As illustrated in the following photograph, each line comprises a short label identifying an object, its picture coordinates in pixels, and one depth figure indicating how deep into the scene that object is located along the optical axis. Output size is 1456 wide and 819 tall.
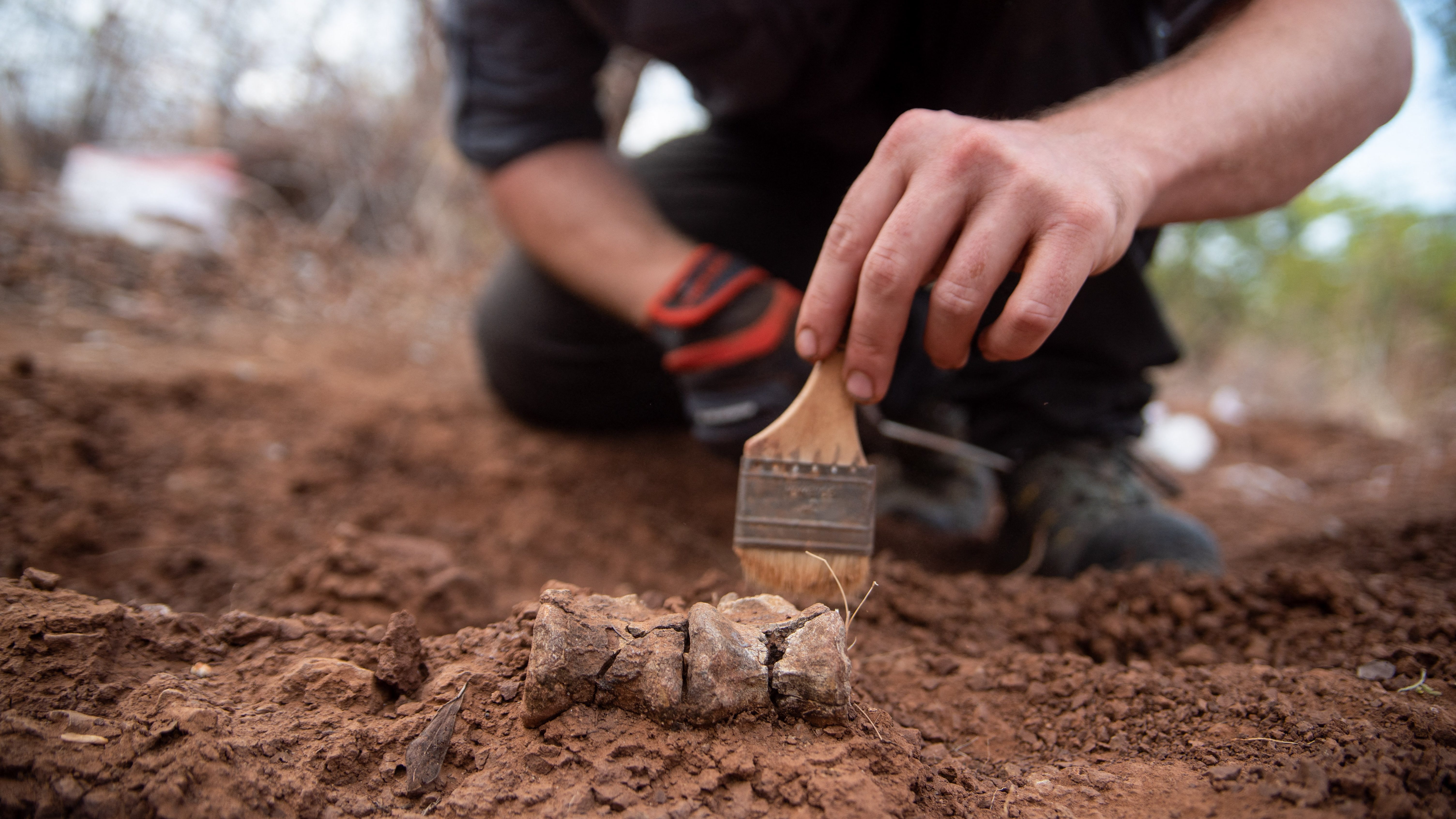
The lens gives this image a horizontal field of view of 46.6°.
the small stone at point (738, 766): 0.50
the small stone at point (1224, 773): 0.51
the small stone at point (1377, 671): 0.56
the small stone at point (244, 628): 0.55
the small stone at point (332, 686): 0.52
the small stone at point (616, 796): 0.49
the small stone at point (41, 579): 0.55
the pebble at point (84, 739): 0.49
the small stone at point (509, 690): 0.53
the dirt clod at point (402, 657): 0.53
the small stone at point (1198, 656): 0.59
